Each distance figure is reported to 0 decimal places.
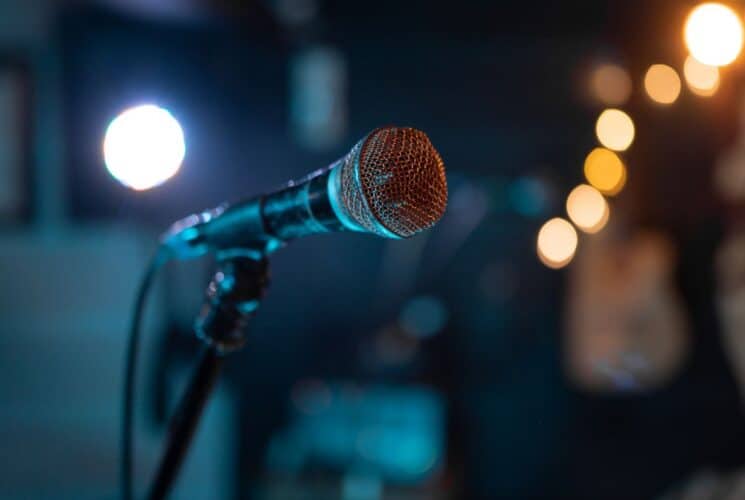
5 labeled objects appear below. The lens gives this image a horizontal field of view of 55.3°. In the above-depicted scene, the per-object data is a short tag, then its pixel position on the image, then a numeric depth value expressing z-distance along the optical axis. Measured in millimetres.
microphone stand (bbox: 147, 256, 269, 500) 905
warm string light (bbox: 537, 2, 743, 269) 2354
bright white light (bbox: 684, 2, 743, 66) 2289
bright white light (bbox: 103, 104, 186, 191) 1582
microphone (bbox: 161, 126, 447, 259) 657
